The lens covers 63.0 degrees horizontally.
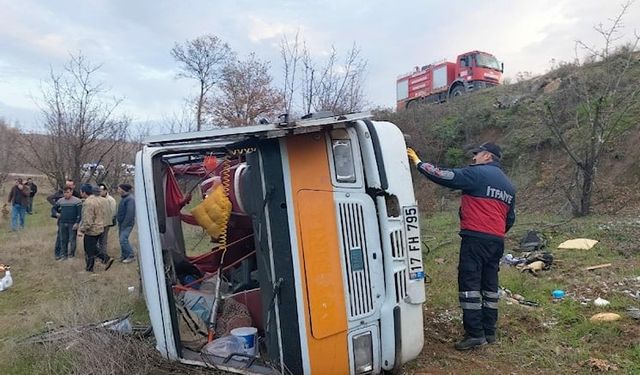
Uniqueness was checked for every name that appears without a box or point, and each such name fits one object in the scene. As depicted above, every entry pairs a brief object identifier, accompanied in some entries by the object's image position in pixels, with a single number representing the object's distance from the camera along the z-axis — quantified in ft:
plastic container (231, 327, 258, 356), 11.66
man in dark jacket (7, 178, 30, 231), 43.78
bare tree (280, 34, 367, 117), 40.37
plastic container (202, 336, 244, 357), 11.66
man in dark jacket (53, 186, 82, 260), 30.73
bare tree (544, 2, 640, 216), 33.47
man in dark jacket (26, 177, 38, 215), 49.01
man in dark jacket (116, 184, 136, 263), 28.35
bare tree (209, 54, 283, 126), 58.70
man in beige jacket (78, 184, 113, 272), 27.63
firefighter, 13.10
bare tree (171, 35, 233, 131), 78.64
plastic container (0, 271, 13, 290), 24.59
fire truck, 71.15
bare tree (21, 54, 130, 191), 47.26
